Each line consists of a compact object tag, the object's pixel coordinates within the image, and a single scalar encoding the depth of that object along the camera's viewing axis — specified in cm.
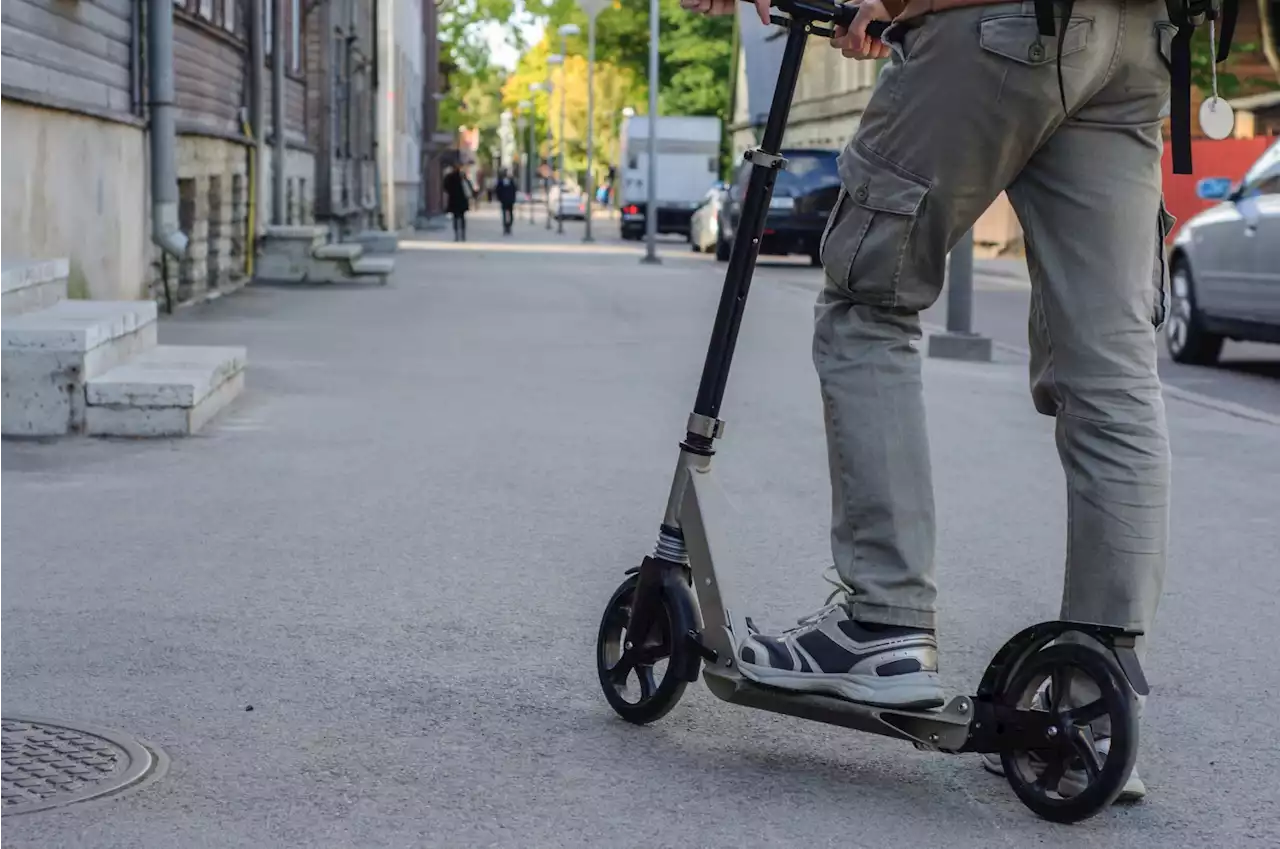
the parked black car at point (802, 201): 3117
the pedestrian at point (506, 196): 5572
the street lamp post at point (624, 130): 5966
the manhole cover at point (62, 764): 353
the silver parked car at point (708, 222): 3956
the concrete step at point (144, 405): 872
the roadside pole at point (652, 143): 3478
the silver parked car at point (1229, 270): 1330
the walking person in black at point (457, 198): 4709
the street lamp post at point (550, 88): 6907
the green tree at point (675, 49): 7169
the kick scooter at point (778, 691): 340
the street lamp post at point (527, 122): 12494
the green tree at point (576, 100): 10125
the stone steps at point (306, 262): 2347
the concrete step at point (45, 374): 857
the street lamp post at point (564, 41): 5891
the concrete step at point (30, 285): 957
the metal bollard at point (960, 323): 1376
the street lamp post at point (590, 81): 3856
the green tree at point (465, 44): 8231
